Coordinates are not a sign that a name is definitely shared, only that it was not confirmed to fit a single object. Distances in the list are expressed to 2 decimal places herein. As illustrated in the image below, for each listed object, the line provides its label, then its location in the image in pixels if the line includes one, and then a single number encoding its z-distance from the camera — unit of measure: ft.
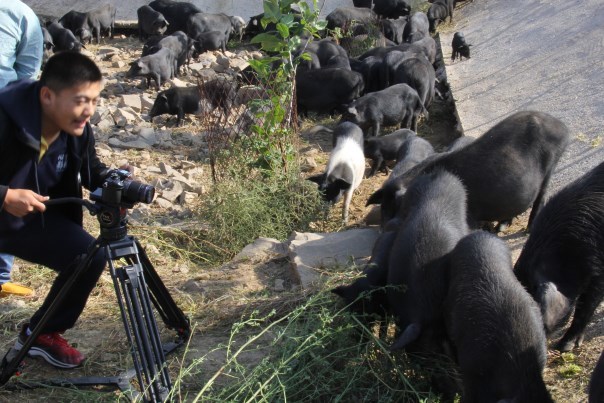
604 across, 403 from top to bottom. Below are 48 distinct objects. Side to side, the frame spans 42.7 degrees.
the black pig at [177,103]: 38.24
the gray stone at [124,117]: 36.68
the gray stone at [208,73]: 45.34
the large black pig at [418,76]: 38.24
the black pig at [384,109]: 34.91
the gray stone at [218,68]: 49.98
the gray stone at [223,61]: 51.04
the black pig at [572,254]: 16.65
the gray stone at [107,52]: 53.31
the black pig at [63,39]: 53.83
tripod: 11.81
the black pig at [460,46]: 45.51
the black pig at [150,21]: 59.00
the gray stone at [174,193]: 27.17
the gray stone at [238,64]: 49.53
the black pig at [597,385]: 11.70
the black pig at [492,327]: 12.65
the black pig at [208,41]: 54.65
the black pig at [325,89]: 39.22
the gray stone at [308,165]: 31.24
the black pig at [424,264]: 15.15
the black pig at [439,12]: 60.90
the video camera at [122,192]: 11.74
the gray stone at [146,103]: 41.11
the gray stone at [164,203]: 26.68
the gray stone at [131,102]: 40.27
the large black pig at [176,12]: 62.69
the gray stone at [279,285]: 19.39
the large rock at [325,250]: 19.57
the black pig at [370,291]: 15.71
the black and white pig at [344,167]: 26.43
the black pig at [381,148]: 30.86
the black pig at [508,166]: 22.45
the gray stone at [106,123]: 35.55
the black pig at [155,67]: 44.86
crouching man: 12.41
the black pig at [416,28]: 54.13
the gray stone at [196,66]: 51.16
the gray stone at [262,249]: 21.45
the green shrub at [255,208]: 23.17
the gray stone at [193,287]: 19.10
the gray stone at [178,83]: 46.70
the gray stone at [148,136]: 34.22
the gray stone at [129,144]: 33.30
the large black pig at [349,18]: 58.75
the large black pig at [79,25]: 57.36
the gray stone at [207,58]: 53.06
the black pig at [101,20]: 58.29
